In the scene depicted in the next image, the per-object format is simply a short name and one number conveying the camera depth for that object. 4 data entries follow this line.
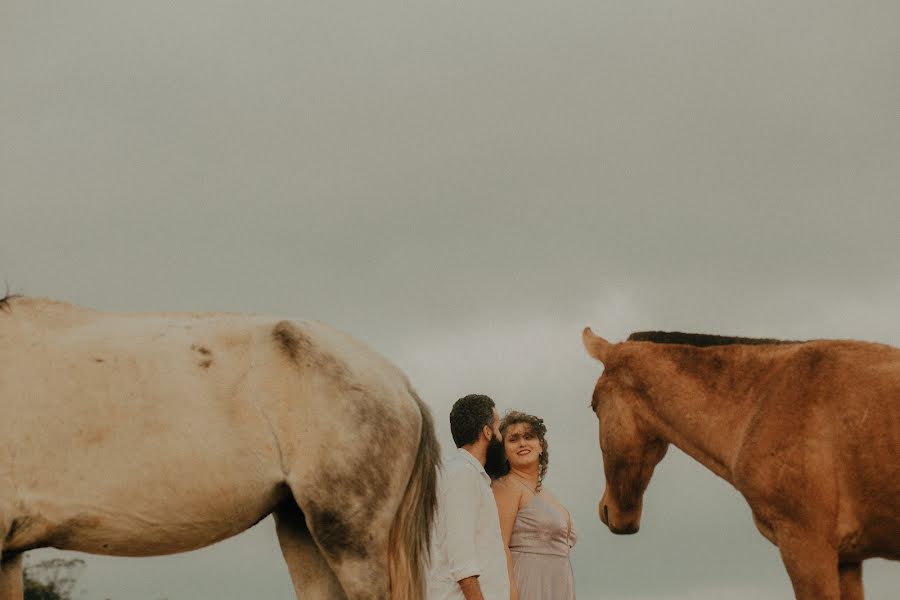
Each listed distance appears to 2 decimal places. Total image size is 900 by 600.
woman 6.84
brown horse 7.06
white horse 5.67
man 6.00
